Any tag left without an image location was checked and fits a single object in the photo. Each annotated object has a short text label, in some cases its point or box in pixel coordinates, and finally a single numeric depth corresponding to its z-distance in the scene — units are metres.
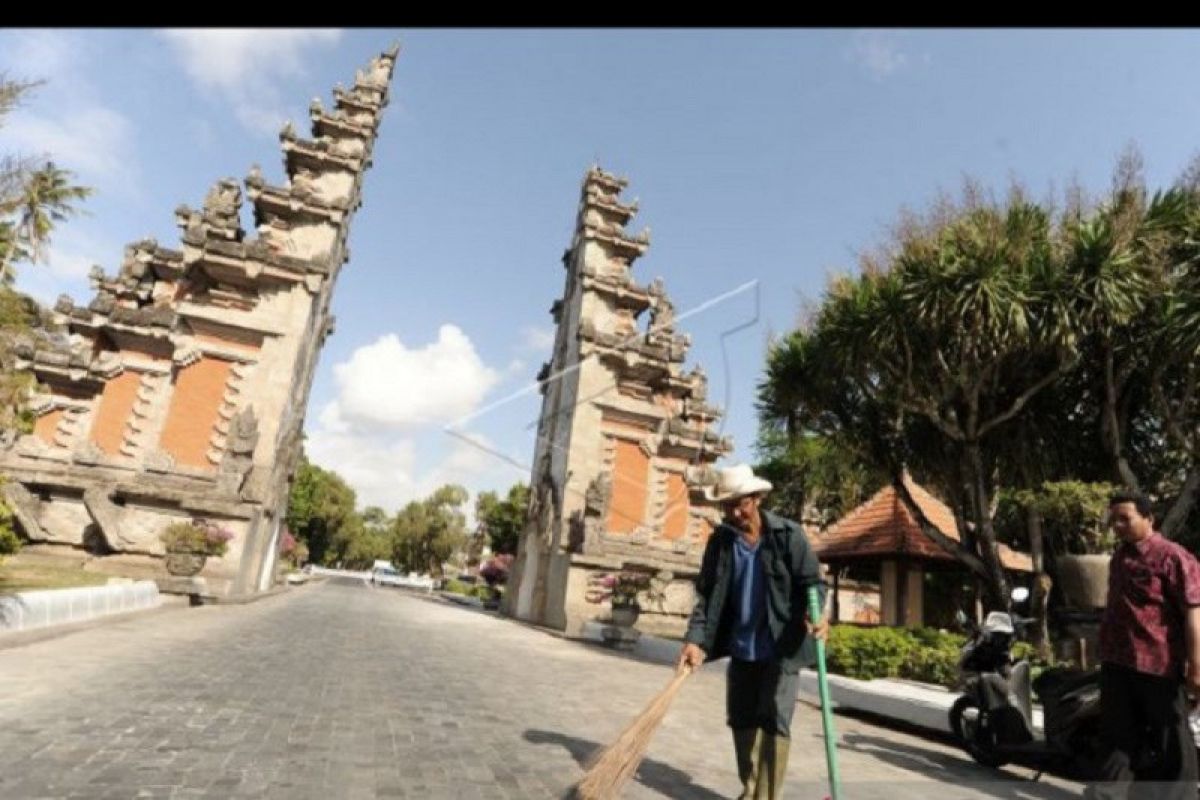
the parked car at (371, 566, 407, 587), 62.10
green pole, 3.70
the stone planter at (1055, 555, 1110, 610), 8.86
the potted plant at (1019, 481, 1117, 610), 8.93
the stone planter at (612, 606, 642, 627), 17.78
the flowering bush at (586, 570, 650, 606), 18.53
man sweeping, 3.93
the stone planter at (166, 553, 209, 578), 16.47
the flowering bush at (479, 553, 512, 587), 44.75
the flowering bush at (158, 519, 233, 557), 16.39
